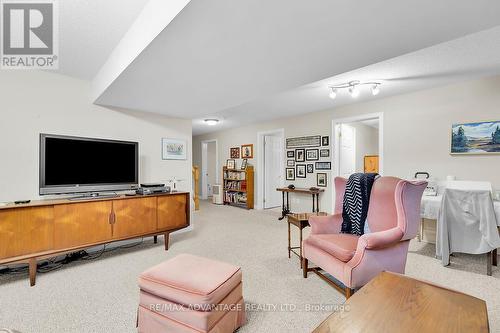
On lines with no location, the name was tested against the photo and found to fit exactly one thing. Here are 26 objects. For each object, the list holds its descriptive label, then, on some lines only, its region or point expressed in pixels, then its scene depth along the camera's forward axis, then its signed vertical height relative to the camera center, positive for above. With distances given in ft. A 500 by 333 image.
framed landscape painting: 10.00 +1.27
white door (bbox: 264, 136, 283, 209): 20.59 -0.35
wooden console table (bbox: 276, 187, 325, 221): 15.53 -2.19
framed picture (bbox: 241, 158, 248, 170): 21.30 +0.22
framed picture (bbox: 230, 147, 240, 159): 22.35 +1.40
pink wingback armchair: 5.71 -2.13
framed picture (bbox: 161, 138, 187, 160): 12.87 +1.01
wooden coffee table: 3.15 -2.19
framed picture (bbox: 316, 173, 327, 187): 15.84 -0.95
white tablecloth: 9.34 -1.69
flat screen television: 8.39 +0.07
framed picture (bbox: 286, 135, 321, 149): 16.31 +1.84
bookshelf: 20.56 -1.95
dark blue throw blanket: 7.52 -1.23
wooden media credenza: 6.95 -2.06
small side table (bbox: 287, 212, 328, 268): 8.25 -1.98
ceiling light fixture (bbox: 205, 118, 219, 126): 18.36 +3.69
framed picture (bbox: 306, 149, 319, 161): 16.33 +0.86
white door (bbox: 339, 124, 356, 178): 16.30 +1.23
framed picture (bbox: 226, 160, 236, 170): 22.58 +0.23
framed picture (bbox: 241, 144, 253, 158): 21.05 +1.43
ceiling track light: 10.77 +3.86
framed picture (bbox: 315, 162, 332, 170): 15.55 +0.05
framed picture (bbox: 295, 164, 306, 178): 17.24 -0.32
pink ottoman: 4.37 -2.67
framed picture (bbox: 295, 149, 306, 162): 17.15 +0.85
